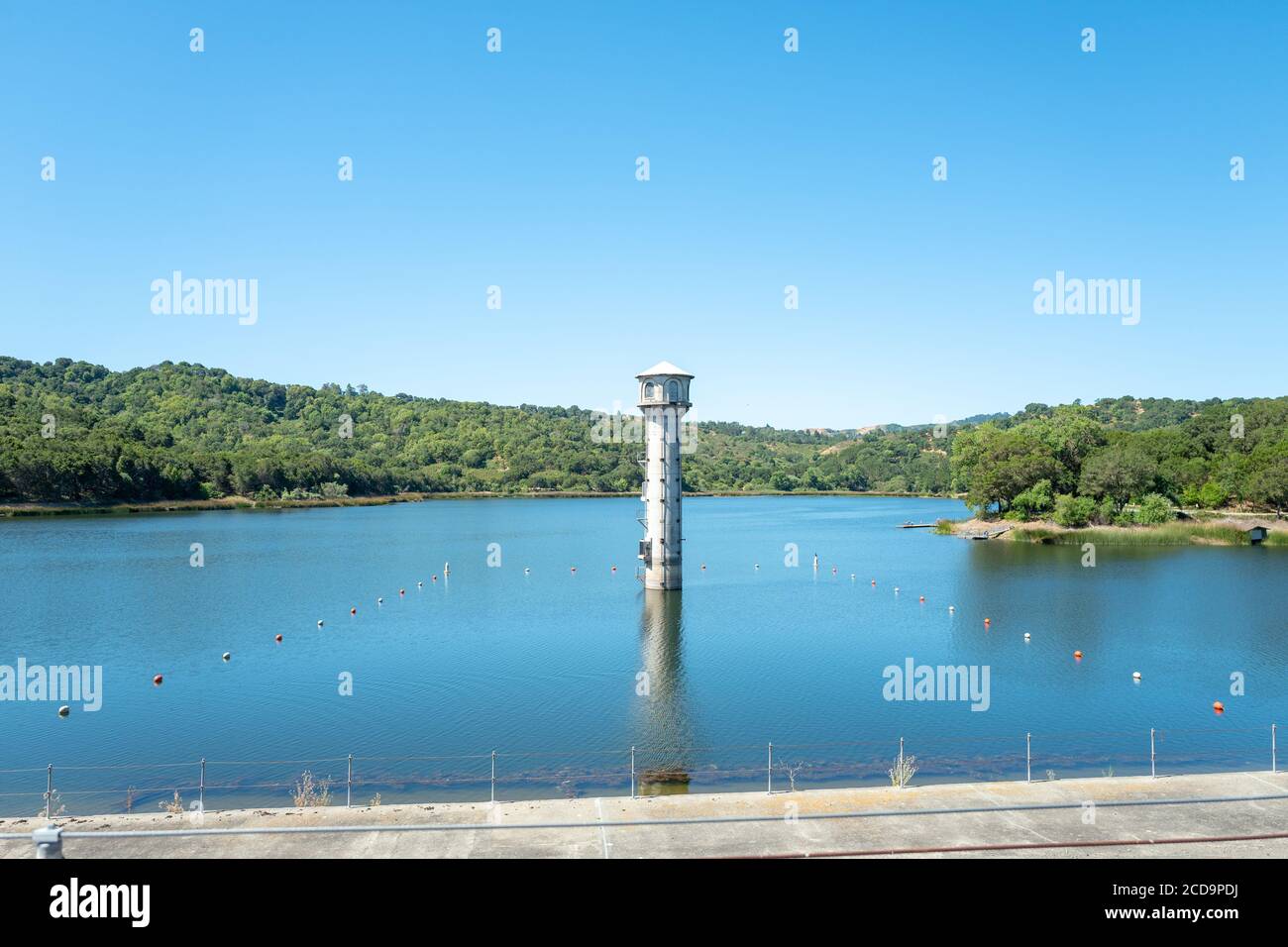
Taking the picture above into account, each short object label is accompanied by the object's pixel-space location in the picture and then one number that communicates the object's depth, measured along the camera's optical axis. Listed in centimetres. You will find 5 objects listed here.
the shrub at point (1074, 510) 12106
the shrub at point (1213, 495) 12588
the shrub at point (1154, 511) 11794
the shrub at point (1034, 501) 12719
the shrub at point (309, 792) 2616
